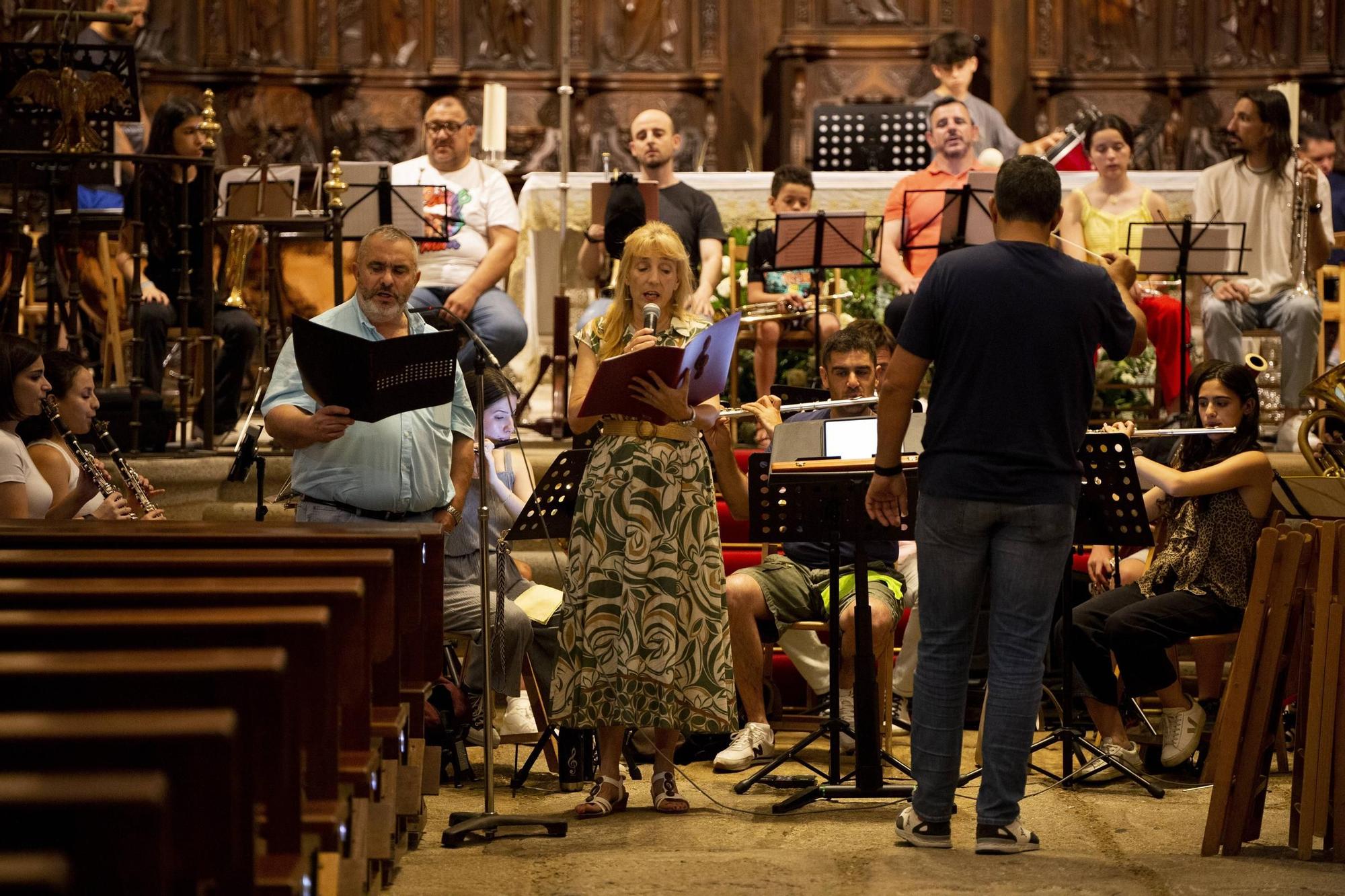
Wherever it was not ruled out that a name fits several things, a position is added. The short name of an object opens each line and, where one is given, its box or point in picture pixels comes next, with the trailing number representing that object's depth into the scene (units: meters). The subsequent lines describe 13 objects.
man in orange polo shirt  15.18
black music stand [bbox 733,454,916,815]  8.82
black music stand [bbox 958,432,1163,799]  9.04
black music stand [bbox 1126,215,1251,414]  14.46
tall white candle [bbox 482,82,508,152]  17.42
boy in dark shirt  15.02
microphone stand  7.70
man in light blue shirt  8.73
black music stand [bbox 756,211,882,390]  14.22
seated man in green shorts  10.18
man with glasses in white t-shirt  14.12
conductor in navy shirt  7.28
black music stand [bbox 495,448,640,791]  9.34
